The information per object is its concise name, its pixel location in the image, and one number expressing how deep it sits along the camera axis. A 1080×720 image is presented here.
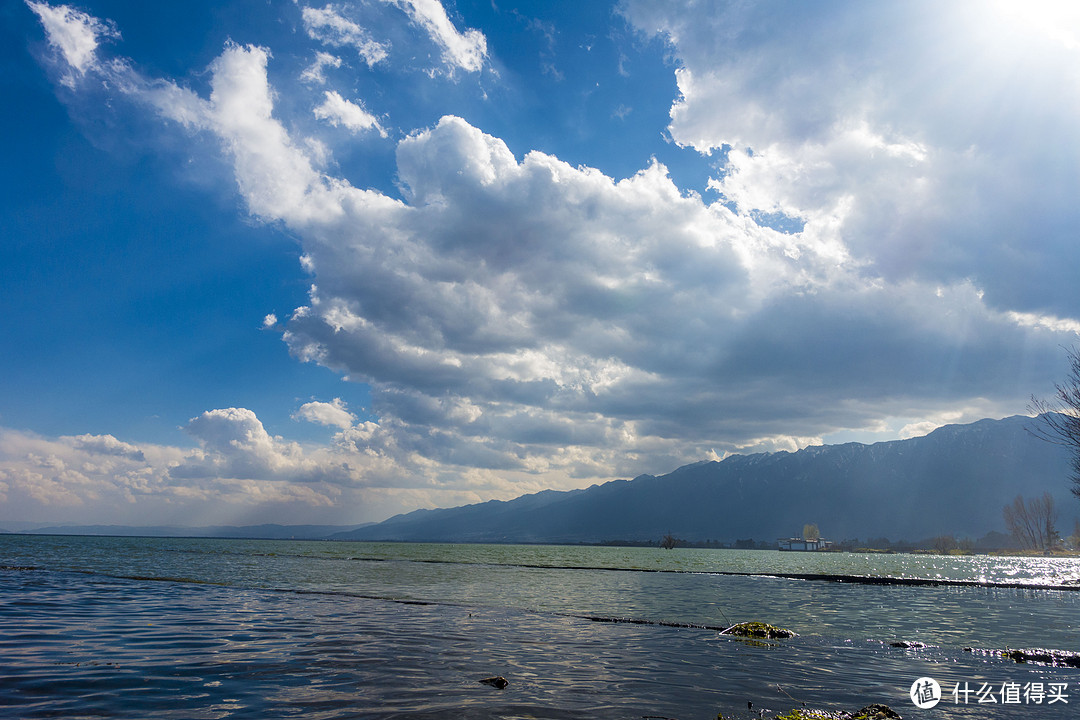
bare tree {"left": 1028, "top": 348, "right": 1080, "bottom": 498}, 48.07
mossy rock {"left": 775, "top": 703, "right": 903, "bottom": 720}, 13.73
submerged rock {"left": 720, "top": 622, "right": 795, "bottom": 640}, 29.14
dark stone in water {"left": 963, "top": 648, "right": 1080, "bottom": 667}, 23.94
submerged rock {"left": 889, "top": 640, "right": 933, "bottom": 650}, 27.00
